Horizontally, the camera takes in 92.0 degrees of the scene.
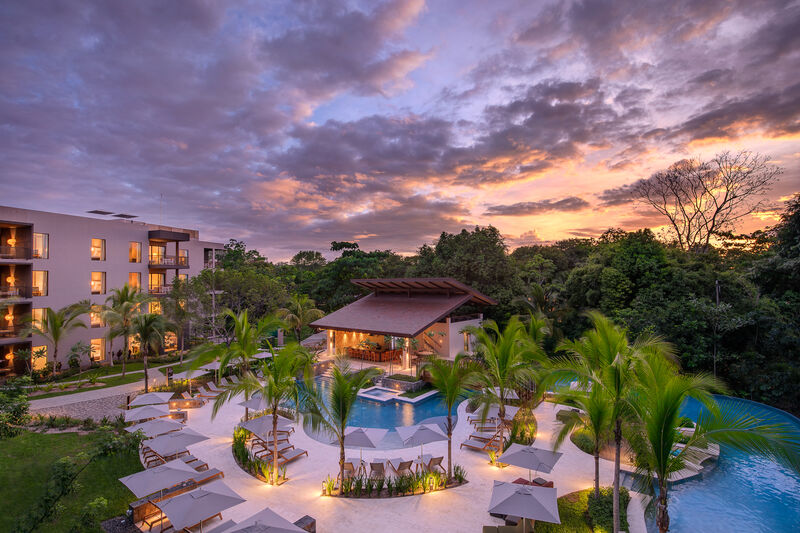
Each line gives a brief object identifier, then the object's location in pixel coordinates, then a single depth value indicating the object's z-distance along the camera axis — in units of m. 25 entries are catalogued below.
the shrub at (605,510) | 8.43
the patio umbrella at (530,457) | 9.59
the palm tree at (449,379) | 10.95
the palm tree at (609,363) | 8.03
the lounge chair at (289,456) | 11.89
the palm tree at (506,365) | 12.45
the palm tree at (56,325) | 21.58
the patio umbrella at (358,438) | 10.86
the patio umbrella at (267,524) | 6.37
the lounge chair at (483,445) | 12.88
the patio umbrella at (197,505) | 7.16
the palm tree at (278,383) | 10.83
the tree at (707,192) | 27.09
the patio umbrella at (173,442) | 10.28
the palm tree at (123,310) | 22.92
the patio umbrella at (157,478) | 8.34
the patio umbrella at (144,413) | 12.71
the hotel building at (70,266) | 21.97
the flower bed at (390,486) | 10.15
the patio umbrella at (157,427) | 11.47
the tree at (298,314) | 30.81
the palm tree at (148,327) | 19.30
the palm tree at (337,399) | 10.20
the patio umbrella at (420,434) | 11.09
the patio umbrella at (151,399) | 14.19
